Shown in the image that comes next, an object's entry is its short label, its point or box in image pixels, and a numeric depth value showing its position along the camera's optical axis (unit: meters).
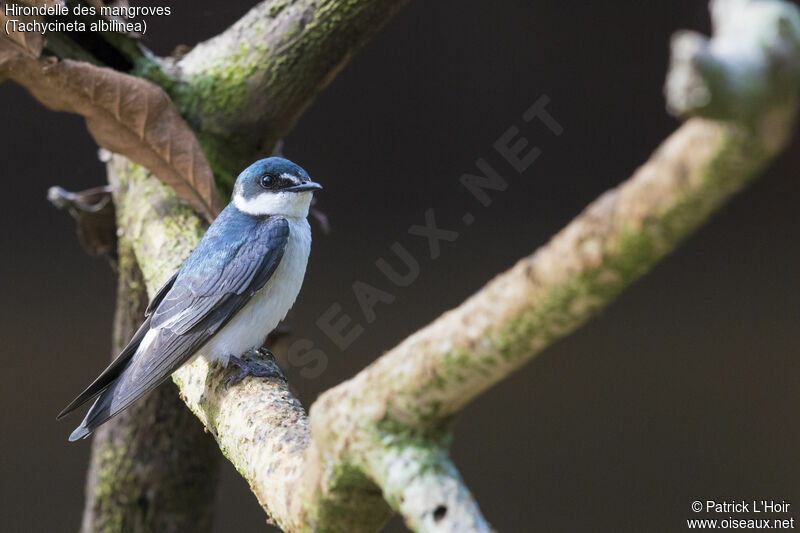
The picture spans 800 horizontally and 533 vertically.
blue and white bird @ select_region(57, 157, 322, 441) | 3.37
